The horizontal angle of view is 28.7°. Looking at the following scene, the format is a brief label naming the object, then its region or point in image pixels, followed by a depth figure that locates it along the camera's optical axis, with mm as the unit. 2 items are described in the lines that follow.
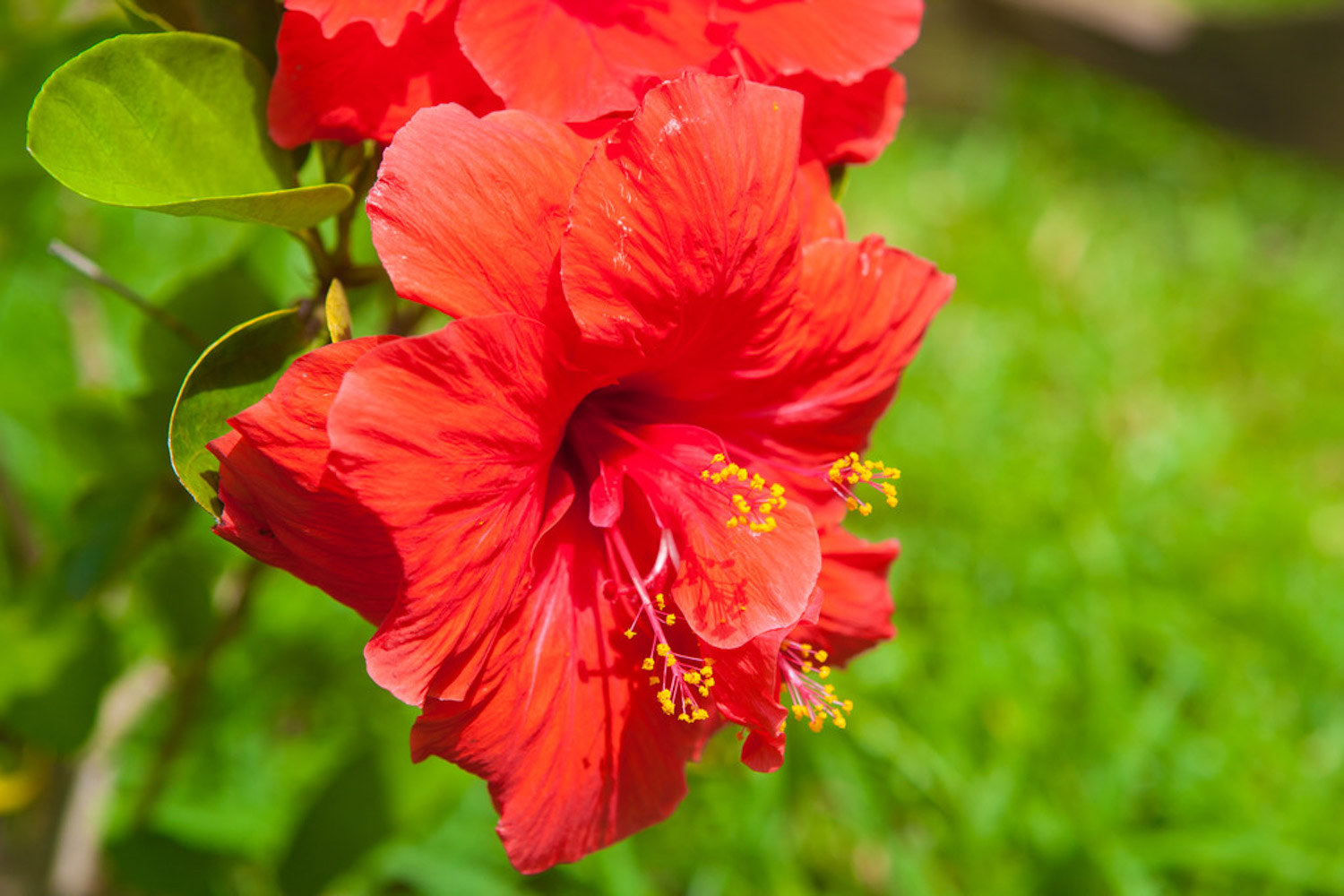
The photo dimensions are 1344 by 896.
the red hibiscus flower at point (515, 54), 416
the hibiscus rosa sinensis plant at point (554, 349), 407
